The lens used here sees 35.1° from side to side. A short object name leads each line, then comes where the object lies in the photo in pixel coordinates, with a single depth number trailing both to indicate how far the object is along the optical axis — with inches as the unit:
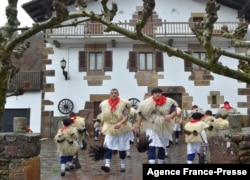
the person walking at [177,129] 545.3
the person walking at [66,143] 301.0
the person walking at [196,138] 301.1
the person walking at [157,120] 289.3
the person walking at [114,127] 308.5
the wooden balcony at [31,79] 879.7
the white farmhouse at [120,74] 719.7
